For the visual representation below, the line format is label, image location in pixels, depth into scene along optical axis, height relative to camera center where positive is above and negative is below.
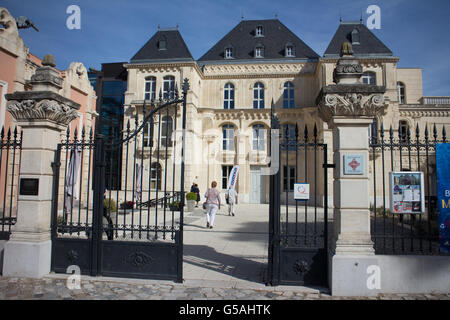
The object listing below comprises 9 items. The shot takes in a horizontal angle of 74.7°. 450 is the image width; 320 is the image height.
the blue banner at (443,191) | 4.72 -0.06
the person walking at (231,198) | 14.81 -0.64
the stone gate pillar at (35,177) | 5.12 +0.10
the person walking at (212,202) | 10.33 -0.59
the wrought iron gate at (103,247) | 5.01 -1.11
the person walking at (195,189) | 18.16 -0.25
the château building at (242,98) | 22.92 +7.21
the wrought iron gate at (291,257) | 4.82 -1.15
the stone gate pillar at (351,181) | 4.45 +0.09
